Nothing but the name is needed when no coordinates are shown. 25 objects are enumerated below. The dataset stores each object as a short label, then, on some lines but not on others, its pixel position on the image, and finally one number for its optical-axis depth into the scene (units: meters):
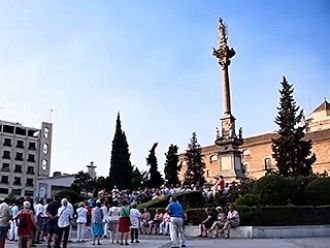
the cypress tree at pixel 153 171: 57.03
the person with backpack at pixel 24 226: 13.71
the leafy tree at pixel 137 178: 59.75
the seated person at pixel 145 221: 24.45
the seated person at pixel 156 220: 23.89
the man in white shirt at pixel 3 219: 13.97
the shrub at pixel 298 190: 24.38
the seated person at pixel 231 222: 20.66
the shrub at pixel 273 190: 23.27
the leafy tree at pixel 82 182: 55.52
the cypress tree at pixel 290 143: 48.53
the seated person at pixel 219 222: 20.95
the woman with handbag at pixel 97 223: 17.59
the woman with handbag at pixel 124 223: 17.77
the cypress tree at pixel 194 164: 60.22
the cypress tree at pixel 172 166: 58.44
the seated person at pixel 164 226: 23.36
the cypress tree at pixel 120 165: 54.88
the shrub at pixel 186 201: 27.89
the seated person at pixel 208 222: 21.47
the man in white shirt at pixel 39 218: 18.25
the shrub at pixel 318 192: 24.02
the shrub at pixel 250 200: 22.47
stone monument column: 36.72
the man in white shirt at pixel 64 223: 14.97
